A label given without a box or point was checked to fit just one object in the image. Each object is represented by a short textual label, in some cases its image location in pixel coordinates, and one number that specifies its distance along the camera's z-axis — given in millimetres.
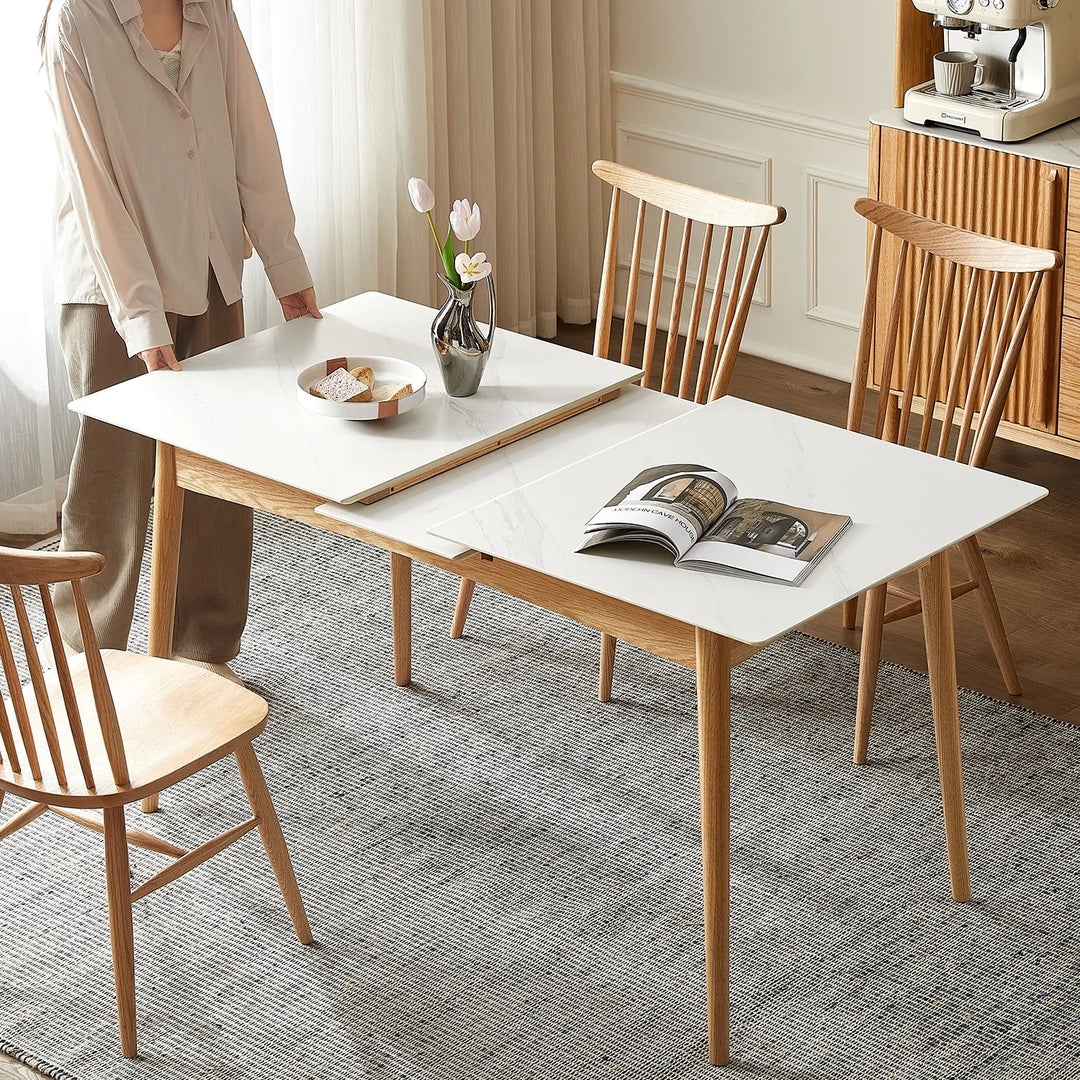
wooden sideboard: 6223
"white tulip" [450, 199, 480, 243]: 4436
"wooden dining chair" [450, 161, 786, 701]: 5122
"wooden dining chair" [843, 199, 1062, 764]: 4842
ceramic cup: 6410
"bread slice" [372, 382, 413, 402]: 4606
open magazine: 3797
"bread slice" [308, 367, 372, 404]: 4576
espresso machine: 6197
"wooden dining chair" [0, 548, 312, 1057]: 3677
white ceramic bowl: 4486
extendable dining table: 3784
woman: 4809
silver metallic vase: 4586
